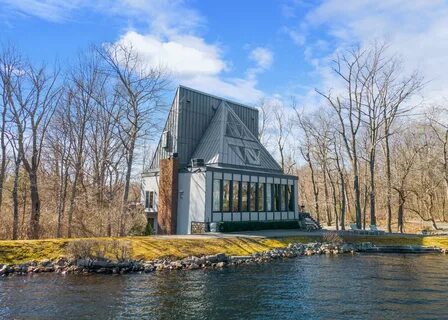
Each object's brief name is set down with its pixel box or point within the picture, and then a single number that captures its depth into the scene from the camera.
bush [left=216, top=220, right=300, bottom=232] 24.02
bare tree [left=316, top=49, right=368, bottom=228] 30.79
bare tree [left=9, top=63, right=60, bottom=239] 22.22
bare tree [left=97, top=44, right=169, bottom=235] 25.45
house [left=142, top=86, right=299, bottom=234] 24.62
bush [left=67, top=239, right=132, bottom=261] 16.06
